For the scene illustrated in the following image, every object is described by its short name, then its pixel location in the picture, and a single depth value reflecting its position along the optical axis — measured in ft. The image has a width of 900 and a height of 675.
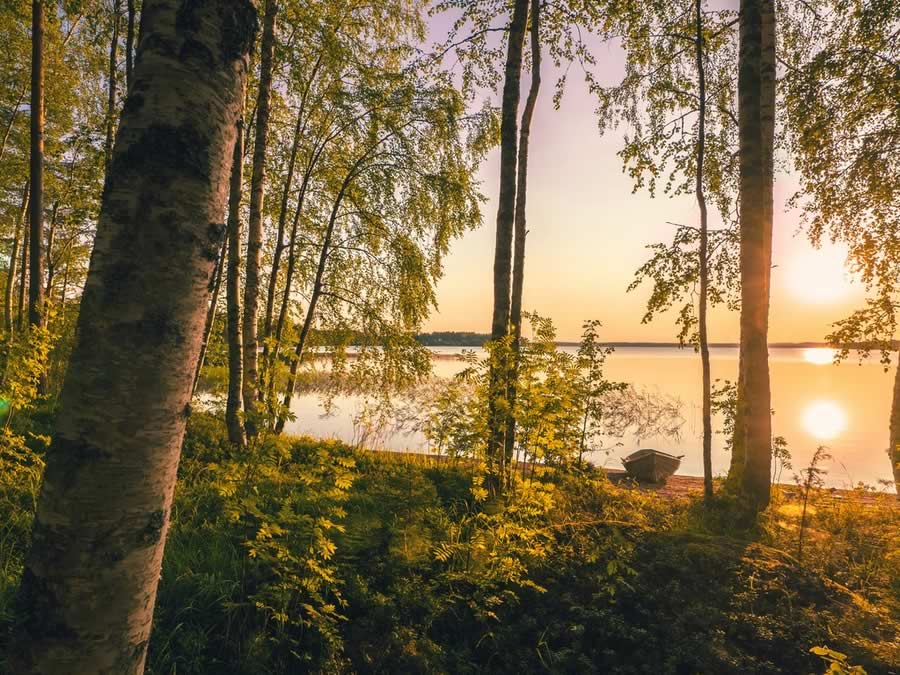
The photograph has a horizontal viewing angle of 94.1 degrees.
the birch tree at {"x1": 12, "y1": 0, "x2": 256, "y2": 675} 3.31
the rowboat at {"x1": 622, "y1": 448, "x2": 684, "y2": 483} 29.52
